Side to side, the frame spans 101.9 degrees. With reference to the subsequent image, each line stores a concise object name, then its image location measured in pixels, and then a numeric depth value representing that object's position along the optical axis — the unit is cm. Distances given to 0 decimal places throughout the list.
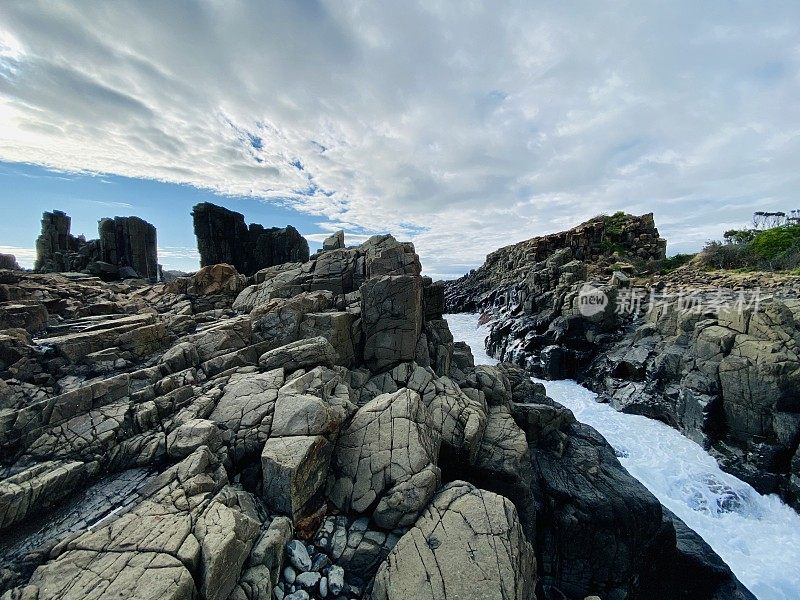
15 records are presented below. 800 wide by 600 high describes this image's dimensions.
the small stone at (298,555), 792
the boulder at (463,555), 725
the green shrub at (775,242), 5112
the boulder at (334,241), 2886
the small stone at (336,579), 772
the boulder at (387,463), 914
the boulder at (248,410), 1006
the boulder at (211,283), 2488
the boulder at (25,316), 1449
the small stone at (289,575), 764
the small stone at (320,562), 802
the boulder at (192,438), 945
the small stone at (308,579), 763
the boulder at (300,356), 1368
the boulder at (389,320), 1667
